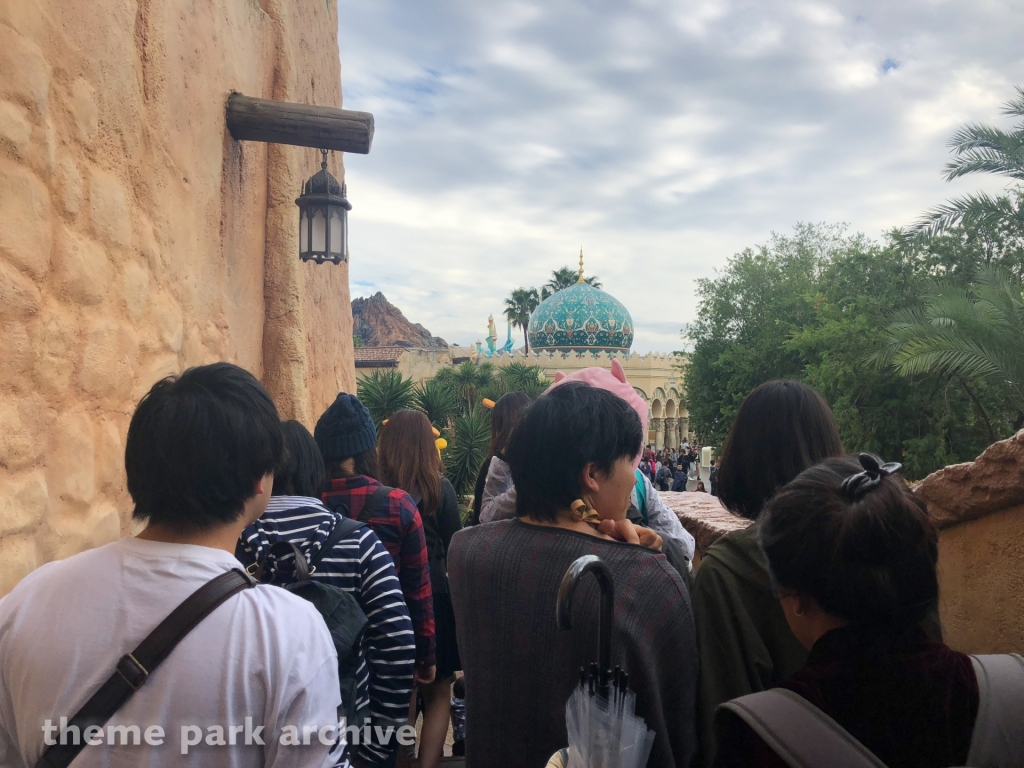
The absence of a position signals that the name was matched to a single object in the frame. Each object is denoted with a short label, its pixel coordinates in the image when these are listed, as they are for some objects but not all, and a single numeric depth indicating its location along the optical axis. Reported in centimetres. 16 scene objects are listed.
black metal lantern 464
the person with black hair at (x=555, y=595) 154
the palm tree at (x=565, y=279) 4462
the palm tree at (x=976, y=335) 1014
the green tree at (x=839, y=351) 1520
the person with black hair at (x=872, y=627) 115
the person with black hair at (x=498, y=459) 331
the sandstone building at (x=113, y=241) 229
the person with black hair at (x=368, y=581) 205
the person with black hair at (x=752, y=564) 157
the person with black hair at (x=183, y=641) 124
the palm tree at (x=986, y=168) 1158
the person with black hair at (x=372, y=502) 263
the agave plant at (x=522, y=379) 1853
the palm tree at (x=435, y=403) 1154
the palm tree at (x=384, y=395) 1070
